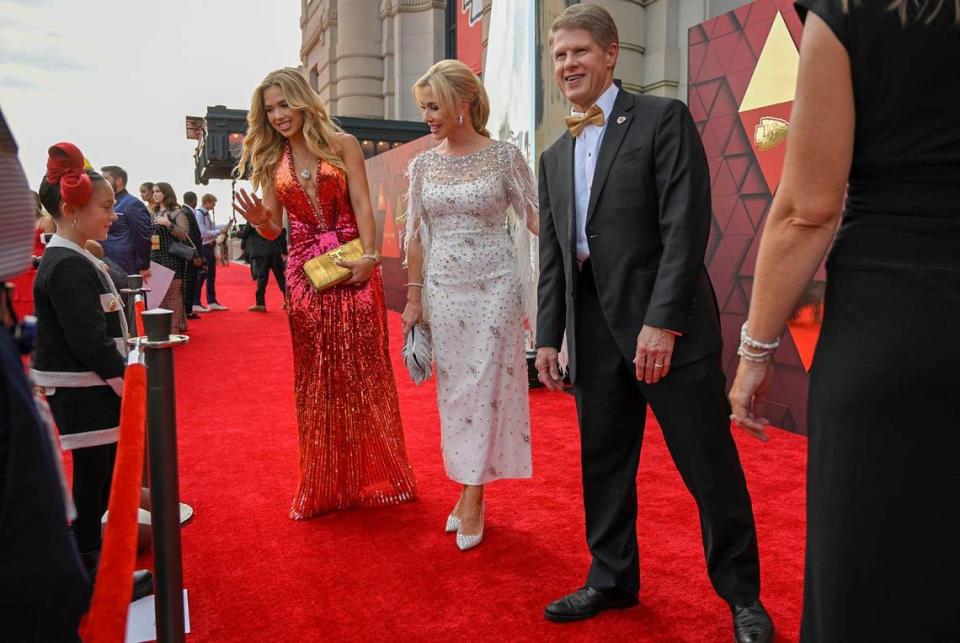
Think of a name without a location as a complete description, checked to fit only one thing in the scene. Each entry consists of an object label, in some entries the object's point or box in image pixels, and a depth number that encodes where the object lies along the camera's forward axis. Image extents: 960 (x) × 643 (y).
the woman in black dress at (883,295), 1.05
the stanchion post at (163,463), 1.63
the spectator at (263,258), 10.40
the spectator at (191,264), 8.73
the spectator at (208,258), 11.06
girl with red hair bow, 2.29
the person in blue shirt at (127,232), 5.70
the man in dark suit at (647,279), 1.98
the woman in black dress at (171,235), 8.27
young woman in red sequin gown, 3.14
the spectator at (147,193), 9.18
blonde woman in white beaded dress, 2.89
